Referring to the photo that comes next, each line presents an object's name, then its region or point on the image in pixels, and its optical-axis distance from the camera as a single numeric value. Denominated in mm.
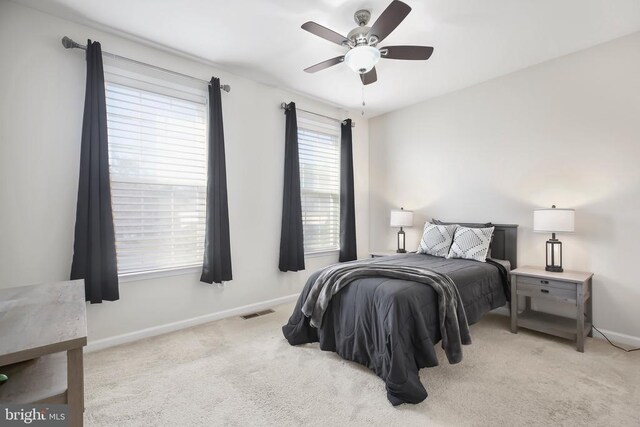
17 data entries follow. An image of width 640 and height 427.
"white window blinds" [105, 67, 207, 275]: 2738
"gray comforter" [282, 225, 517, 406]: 1934
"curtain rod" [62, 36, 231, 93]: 2441
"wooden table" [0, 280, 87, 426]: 942
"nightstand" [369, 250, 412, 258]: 4287
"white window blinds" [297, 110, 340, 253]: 4238
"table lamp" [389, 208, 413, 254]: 4232
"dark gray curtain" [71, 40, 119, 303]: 2439
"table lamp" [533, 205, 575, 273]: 2730
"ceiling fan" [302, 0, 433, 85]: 2134
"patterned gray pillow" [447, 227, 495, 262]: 3223
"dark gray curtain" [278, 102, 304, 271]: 3834
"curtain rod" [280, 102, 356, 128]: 3886
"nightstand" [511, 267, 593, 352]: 2553
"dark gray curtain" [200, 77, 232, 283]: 3143
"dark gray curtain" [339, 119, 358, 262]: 4566
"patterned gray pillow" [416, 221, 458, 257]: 3510
